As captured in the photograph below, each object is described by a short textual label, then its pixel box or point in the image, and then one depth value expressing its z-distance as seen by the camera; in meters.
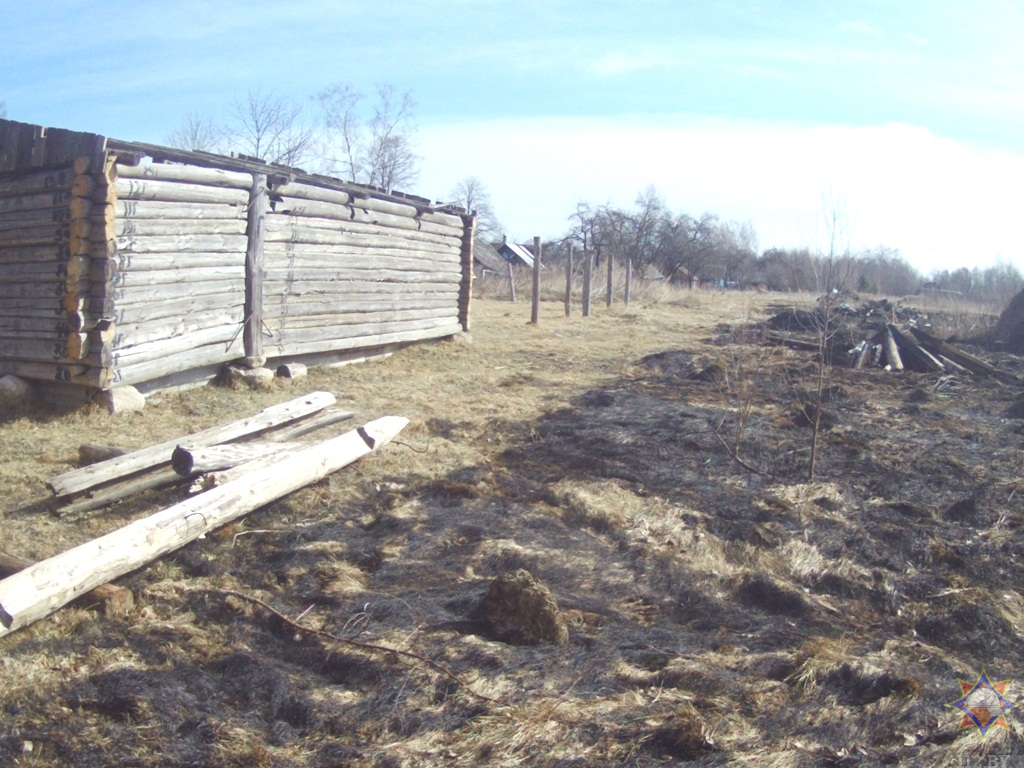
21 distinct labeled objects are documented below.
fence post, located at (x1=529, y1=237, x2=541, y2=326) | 19.02
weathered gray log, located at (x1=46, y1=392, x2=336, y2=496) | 5.37
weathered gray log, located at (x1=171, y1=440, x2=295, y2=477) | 5.67
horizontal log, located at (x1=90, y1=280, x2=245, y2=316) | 7.74
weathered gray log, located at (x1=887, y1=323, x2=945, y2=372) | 13.99
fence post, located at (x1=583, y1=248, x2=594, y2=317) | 21.86
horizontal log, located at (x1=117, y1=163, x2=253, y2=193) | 7.96
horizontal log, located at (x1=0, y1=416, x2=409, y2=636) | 3.88
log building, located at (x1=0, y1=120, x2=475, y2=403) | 7.71
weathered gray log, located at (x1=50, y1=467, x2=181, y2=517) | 5.38
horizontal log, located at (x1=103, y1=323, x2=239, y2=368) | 7.96
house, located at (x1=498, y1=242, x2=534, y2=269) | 49.97
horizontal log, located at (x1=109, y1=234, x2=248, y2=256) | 7.93
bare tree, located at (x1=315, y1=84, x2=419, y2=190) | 44.25
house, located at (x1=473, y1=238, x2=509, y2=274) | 39.24
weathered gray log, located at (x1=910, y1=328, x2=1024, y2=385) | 13.33
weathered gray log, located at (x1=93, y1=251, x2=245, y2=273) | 7.89
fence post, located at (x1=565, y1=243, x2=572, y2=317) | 22.47
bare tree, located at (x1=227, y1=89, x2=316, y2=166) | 40.22
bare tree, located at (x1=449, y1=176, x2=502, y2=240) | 63.84
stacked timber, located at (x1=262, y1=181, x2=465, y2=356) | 10.39
